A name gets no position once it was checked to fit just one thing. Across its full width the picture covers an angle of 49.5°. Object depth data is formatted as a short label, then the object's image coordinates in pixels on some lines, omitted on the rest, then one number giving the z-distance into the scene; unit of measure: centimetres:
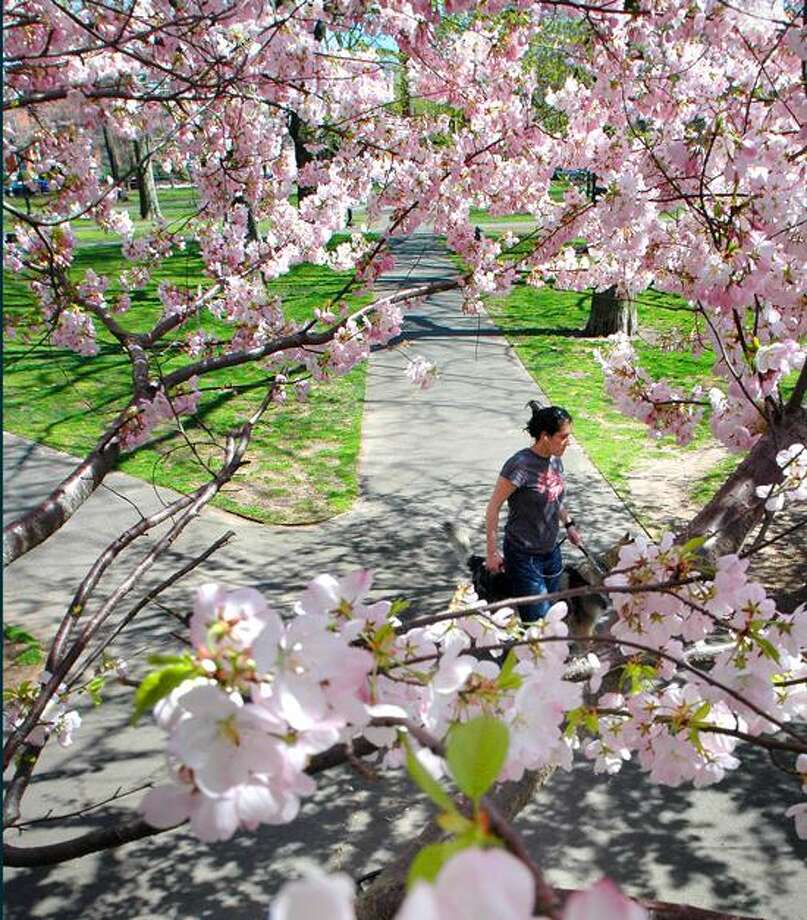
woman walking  421
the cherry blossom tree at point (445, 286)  94
